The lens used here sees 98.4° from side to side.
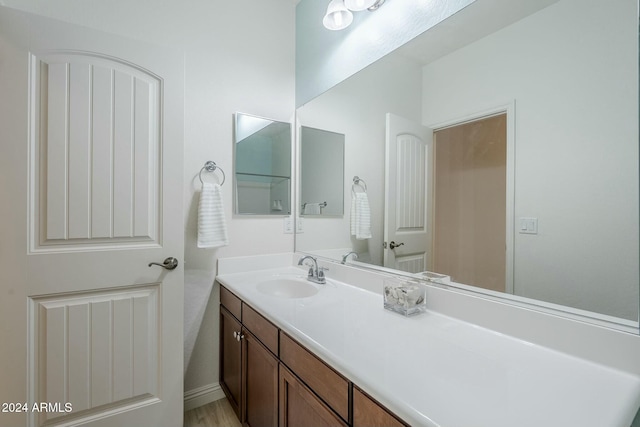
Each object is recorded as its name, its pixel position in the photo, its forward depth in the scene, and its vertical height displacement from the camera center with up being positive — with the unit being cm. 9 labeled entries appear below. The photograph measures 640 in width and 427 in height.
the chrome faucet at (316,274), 151 -35
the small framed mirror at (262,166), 176 +31
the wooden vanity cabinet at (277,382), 69 -57
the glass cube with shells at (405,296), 101 -31
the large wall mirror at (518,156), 73 +20
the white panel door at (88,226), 113 -7
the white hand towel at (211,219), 154 -4
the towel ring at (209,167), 164 +27
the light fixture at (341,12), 136 +106
